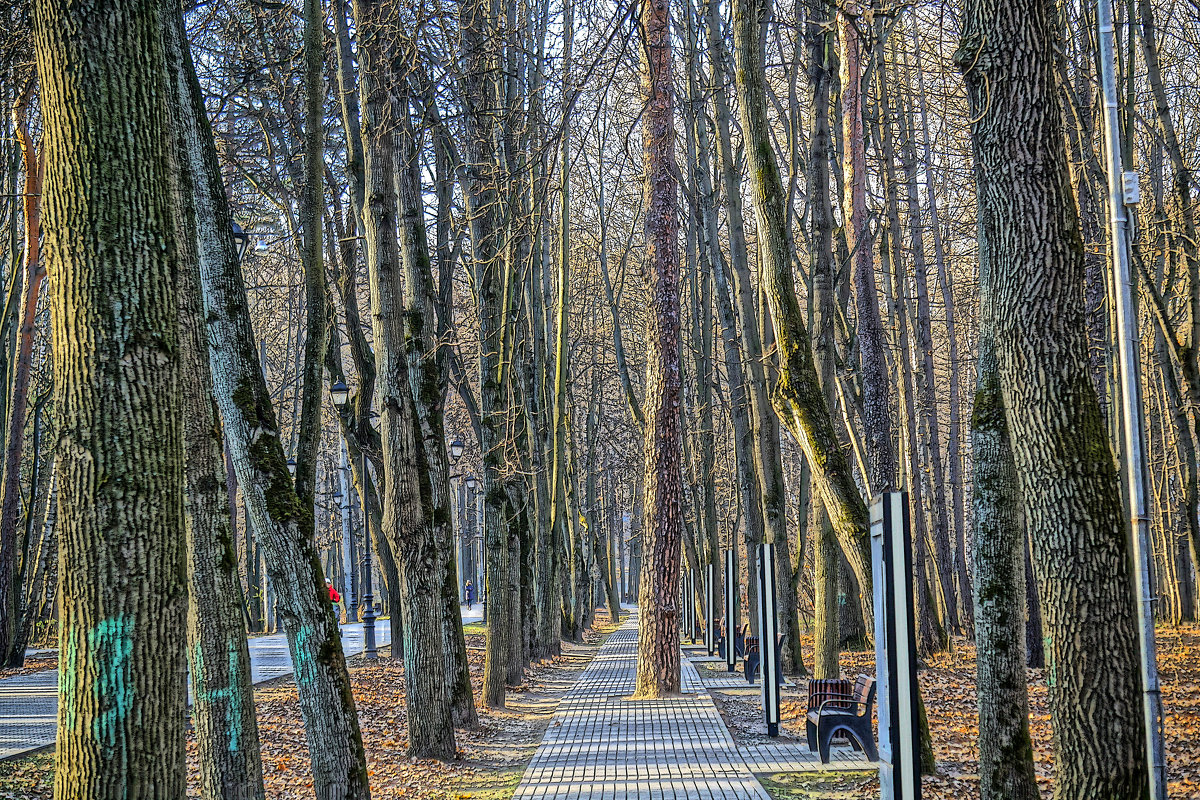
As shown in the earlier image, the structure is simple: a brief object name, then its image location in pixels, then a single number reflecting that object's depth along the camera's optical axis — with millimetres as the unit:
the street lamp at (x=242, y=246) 17461
